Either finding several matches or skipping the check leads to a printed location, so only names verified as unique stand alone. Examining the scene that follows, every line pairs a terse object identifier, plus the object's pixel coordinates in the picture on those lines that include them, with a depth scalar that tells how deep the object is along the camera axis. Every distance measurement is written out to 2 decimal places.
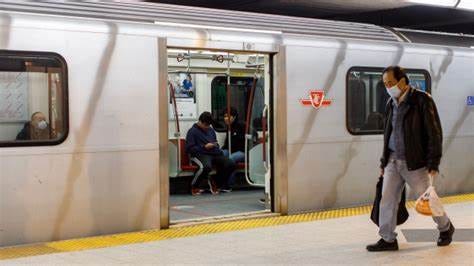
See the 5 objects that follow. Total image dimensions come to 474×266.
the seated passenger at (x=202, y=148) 10.59
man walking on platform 5.93
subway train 6.34
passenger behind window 6.32
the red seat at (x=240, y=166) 11.25
